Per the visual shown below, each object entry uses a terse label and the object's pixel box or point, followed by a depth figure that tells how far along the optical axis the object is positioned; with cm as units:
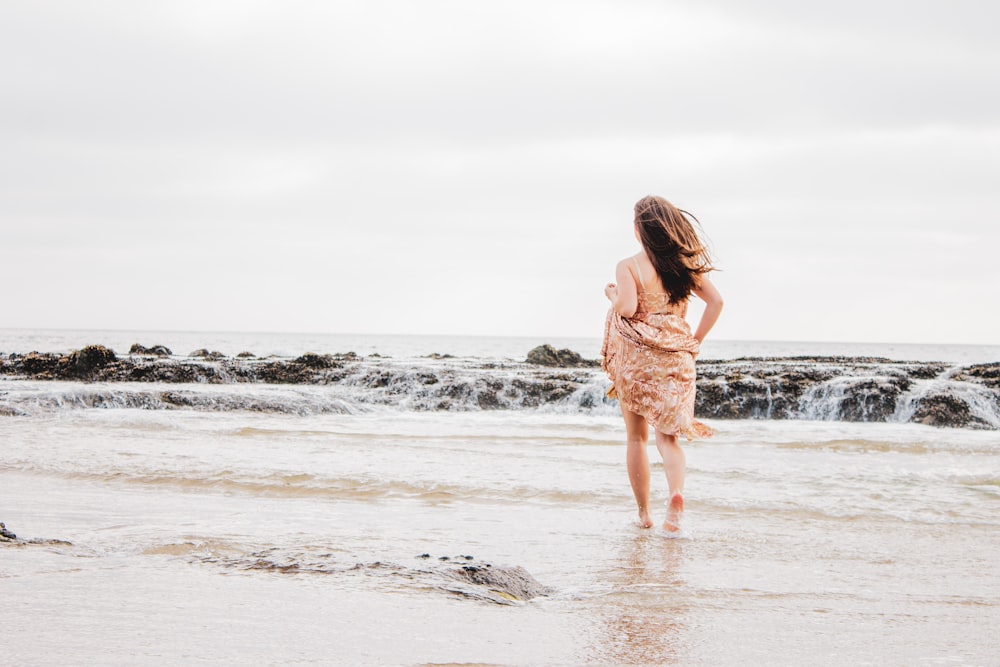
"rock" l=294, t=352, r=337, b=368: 2522
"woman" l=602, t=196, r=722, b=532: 541
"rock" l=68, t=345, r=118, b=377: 2278
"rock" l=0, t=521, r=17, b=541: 405
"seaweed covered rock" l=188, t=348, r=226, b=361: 3128
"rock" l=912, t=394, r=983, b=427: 1518
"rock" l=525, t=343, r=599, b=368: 2986
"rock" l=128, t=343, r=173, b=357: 3216
